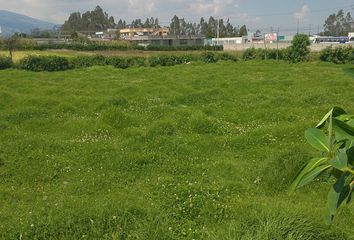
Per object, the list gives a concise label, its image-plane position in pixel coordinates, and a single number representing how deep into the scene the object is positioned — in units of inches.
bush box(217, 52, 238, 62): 1368.4
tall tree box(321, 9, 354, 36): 3877.5
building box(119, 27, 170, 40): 4279.3
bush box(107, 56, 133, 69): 1202.0
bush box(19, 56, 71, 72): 1115.9
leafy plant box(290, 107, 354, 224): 54.7
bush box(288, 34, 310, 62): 1278.3
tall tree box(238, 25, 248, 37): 4121.6
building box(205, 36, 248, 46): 3002.0
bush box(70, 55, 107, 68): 1195.2
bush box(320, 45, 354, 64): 1247.5
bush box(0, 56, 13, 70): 1097.4
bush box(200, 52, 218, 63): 1339.8
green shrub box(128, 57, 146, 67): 1221.1
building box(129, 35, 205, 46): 3486.7
